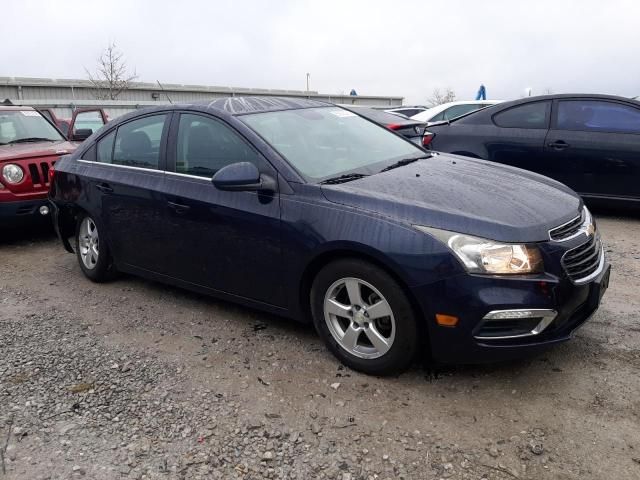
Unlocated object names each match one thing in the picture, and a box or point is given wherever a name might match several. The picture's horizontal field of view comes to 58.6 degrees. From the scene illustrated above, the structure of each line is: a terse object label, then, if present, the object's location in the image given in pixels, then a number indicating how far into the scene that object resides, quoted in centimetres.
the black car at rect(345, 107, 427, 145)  757
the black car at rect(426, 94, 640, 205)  636
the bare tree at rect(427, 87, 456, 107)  4186
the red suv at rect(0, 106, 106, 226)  629
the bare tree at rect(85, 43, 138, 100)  2559
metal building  1619
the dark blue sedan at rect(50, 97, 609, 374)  290
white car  1056
